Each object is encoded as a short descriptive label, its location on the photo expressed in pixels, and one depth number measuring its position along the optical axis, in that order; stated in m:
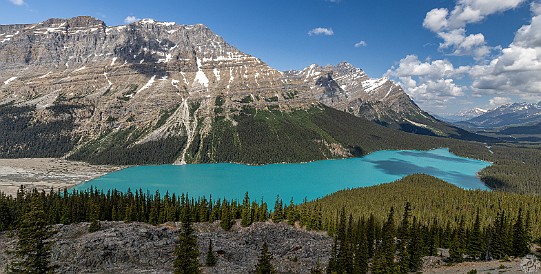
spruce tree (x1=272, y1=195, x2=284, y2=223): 112.39
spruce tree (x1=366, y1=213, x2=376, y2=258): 87.69
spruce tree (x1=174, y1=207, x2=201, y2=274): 43.50
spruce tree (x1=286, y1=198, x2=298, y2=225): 114.10
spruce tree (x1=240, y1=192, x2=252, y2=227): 107.00
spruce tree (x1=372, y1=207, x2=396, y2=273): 59.66
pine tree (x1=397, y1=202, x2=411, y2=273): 64.12
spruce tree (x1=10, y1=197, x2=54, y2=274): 35.94
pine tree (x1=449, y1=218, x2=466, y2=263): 79.69
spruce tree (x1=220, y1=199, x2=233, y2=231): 105.38
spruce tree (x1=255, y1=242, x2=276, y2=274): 46.44
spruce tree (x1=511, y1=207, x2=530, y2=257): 78.88
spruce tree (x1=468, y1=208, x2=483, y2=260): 78.88
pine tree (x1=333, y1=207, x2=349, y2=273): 65.44
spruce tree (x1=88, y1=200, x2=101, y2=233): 81.25
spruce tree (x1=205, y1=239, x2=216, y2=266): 66.75
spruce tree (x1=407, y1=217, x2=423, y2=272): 69.69
